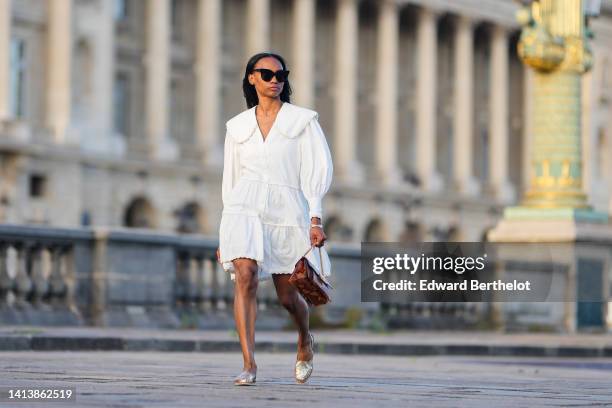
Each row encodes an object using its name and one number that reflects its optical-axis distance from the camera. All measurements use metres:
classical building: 68.62
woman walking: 12.64
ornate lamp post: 29.45
